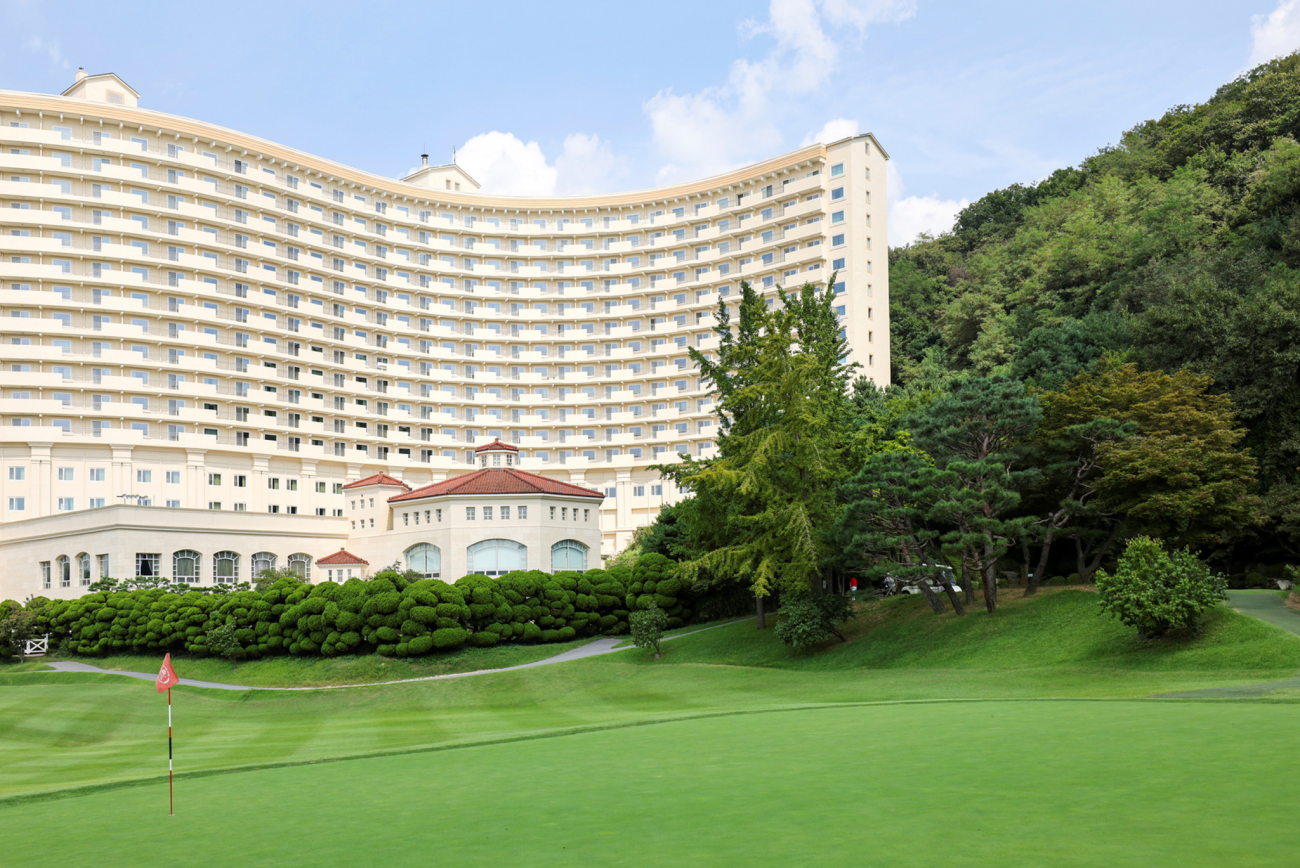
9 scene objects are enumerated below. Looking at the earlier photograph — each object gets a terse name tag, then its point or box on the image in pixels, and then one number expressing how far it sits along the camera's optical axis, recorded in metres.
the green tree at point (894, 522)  34.72
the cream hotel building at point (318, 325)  82.94
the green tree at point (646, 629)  42.97
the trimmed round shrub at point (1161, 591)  26.06
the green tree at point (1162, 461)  32.12
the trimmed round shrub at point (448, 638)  44.94
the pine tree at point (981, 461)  33.25
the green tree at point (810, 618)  37.78
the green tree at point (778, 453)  38.69
